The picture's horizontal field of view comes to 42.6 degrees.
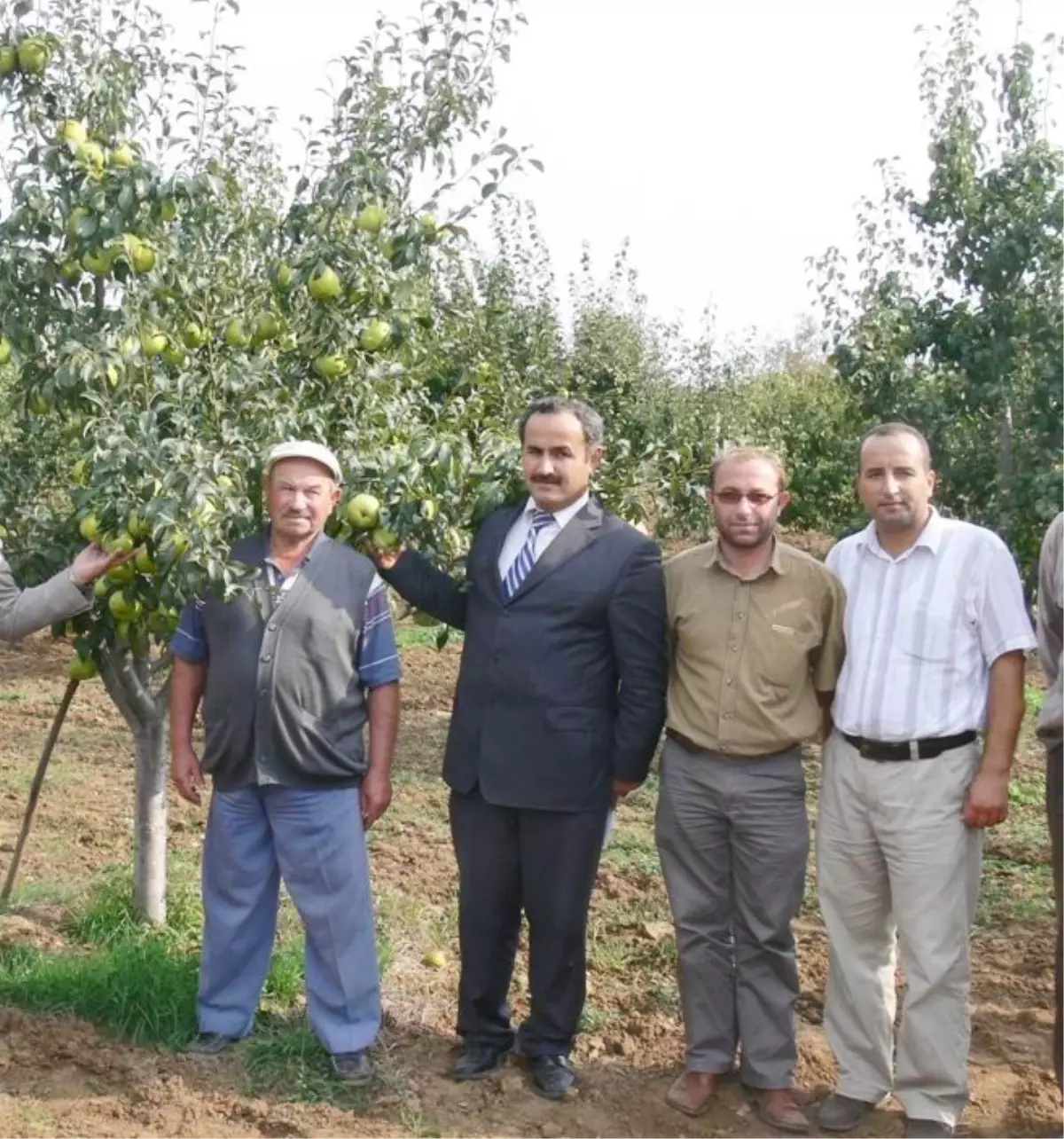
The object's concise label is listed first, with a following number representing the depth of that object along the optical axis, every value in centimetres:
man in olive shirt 390
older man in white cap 402
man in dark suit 398
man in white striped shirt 381
